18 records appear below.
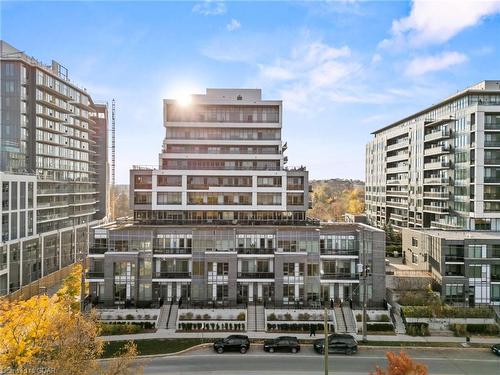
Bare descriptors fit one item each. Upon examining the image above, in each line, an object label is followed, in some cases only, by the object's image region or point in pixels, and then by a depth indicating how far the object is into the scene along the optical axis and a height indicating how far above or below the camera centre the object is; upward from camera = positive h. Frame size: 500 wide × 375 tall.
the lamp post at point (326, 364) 25.59 -12.55
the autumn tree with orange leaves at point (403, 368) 22.69 -11.46
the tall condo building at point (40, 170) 54.66 +2.89
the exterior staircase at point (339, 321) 41.00 -15.63
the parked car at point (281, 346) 35.88 -15.78
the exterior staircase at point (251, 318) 41.38 -15.53
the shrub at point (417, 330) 40.06 -15.83
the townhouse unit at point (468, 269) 45.94 -10.39
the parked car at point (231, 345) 35.56 -15.69
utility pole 38.38 -10.43
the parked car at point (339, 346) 35.59 -15.66
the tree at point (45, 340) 22.33 -10.75
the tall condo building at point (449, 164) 57.00 +4.38
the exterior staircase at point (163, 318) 41.79 -15.63
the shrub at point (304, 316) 42.66 -15.28
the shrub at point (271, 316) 42.56 -15.30
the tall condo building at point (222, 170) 54.53 +2.63
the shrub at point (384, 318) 42.32 -15.36
